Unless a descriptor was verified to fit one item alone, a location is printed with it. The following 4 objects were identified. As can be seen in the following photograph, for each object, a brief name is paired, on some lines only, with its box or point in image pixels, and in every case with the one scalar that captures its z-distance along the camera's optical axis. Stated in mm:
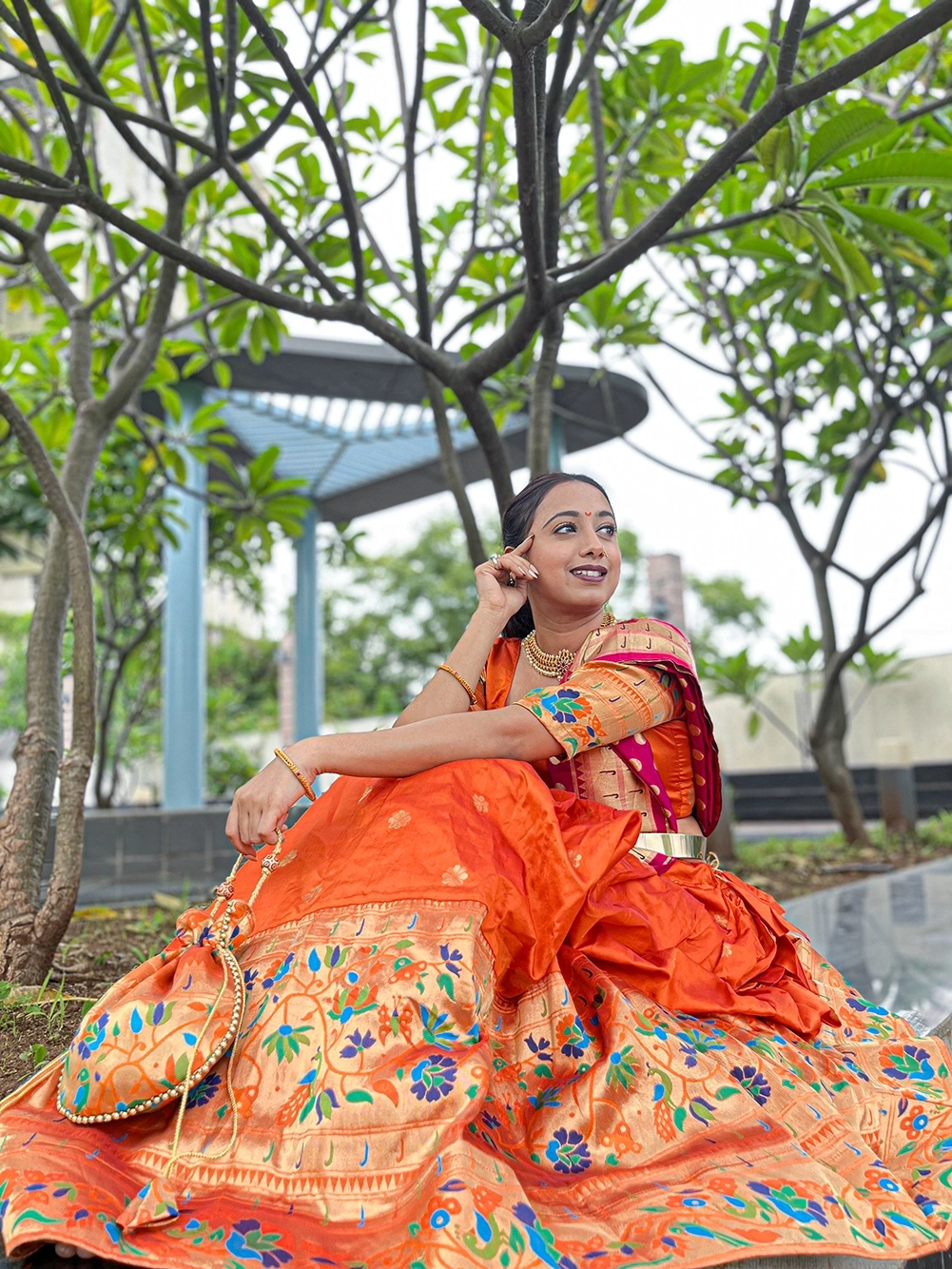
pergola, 6270
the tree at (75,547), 2076
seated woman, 1076
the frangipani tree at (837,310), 2012
